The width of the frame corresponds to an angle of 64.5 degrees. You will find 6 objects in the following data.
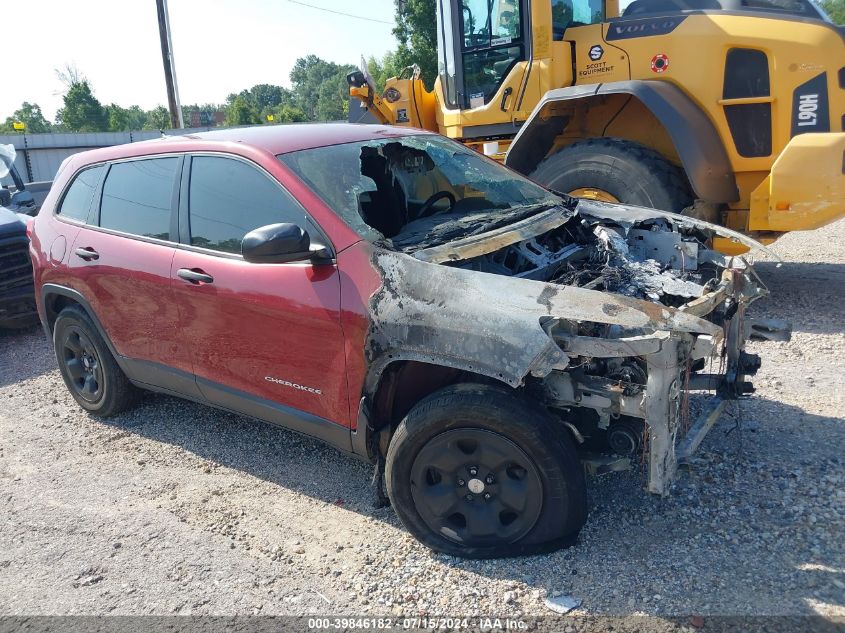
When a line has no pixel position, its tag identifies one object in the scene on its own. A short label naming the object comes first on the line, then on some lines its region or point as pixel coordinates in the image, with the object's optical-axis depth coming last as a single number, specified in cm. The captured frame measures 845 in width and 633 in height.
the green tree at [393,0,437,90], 2548
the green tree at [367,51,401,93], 3631
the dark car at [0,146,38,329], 669
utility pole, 1908
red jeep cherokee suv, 271
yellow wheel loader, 553
